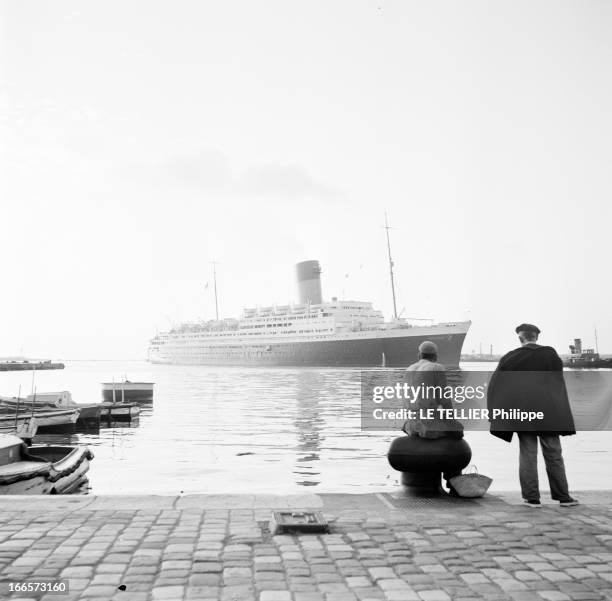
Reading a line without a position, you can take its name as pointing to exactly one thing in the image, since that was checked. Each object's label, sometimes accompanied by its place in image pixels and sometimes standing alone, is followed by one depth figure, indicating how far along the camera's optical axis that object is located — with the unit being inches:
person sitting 239.3
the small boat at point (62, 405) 910.4
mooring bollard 237.8
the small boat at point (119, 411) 924.6
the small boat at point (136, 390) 1244.5
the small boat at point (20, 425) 672.4
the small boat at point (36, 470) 320.3
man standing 226.2
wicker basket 231.8
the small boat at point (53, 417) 801.6
